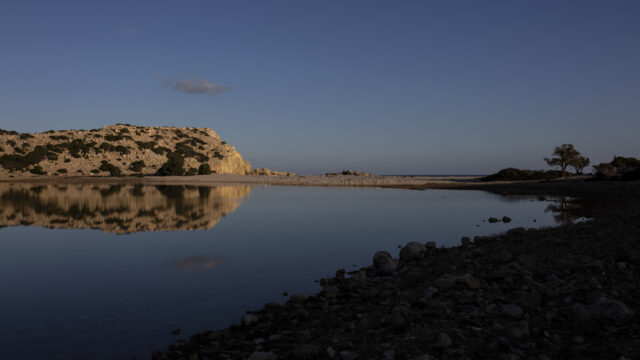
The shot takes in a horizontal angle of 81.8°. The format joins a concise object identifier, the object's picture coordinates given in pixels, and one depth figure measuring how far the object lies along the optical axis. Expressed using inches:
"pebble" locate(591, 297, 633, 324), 248.5
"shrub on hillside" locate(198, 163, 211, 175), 4220.0
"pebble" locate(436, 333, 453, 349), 234.5
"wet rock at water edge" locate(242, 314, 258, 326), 309.4
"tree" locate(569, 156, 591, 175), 3036.4
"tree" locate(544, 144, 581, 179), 3026.6
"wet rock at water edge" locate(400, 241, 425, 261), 521.0
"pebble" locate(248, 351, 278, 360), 239.1
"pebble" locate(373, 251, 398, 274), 460.8
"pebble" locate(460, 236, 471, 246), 604.5
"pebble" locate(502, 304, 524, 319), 275.6
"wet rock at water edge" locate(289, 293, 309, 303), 364.2
